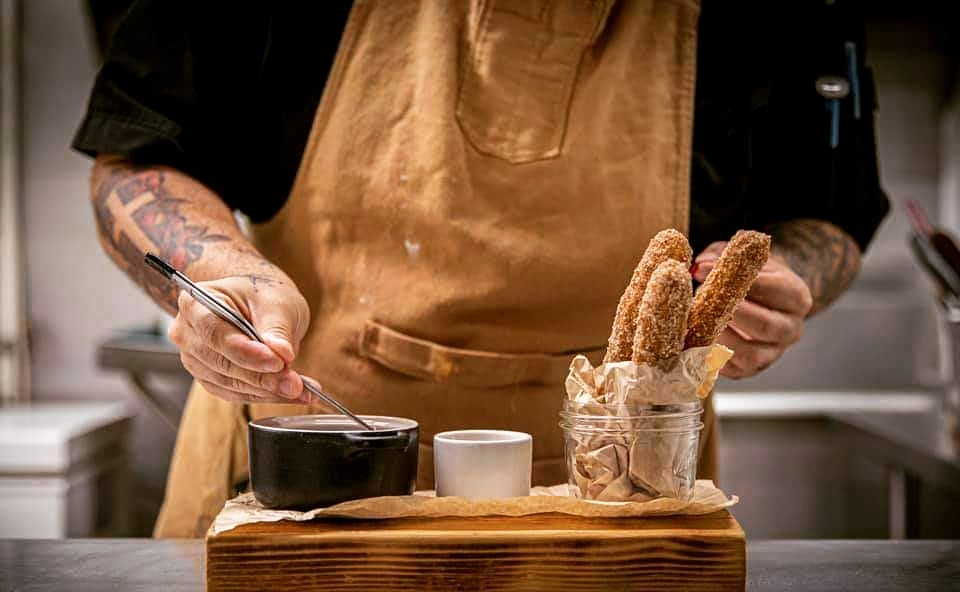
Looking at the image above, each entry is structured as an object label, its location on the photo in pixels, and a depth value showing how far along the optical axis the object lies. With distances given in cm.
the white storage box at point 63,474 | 233
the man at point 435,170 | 125
